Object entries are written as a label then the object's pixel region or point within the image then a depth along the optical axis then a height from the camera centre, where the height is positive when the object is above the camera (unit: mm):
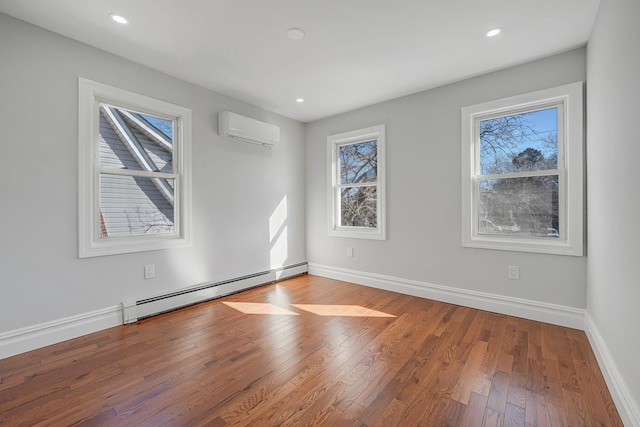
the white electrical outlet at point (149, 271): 2846 -583
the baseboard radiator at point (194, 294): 2723 -915
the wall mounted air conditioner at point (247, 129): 3410 +1073
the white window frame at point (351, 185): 3777 +411
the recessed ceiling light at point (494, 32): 2266 +1456
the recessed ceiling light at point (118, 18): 2092 +1457
